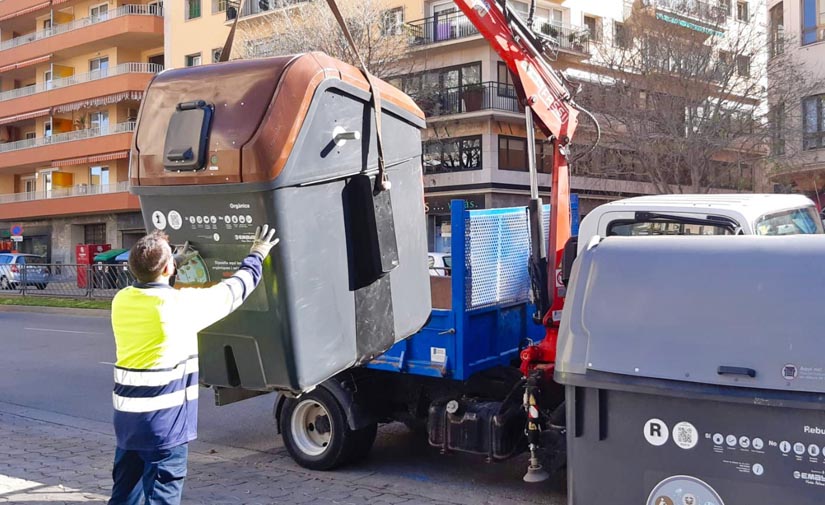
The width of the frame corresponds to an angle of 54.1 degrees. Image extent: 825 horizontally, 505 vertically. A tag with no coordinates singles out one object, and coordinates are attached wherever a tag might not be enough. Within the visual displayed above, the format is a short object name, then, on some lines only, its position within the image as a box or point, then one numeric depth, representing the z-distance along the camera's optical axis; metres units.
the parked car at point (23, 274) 27.14
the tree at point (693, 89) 21.56
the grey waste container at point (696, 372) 2.81
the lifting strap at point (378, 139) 3.99
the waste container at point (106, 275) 22.92
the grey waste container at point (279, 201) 3.58
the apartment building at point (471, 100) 30.42
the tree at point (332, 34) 23.25
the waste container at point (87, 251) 37.61
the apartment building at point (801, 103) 22.17
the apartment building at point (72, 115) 40.97
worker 3.56
